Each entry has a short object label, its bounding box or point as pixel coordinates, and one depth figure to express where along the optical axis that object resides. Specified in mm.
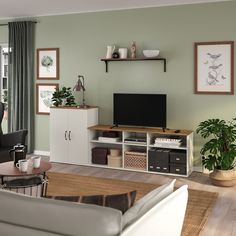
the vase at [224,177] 4766
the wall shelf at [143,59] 5557
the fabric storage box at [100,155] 5859
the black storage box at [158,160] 5363
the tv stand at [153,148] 5293
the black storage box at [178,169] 5281
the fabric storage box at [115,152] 5812
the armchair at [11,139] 5289
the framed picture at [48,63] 6466
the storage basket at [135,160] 5566
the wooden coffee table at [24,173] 3640
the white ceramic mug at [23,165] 3734
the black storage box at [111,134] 5836
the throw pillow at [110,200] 1845
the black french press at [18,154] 4004
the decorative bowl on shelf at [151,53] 5535
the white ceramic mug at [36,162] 3891
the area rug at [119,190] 3666
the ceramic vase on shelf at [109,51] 5875
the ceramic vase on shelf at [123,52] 5785
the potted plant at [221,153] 4754
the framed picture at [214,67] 5270
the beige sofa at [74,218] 1569
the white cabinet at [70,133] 5918
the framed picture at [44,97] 6559
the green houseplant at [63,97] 6121
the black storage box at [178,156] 5250
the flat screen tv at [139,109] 5520
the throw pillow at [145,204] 1737
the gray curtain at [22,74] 6594
